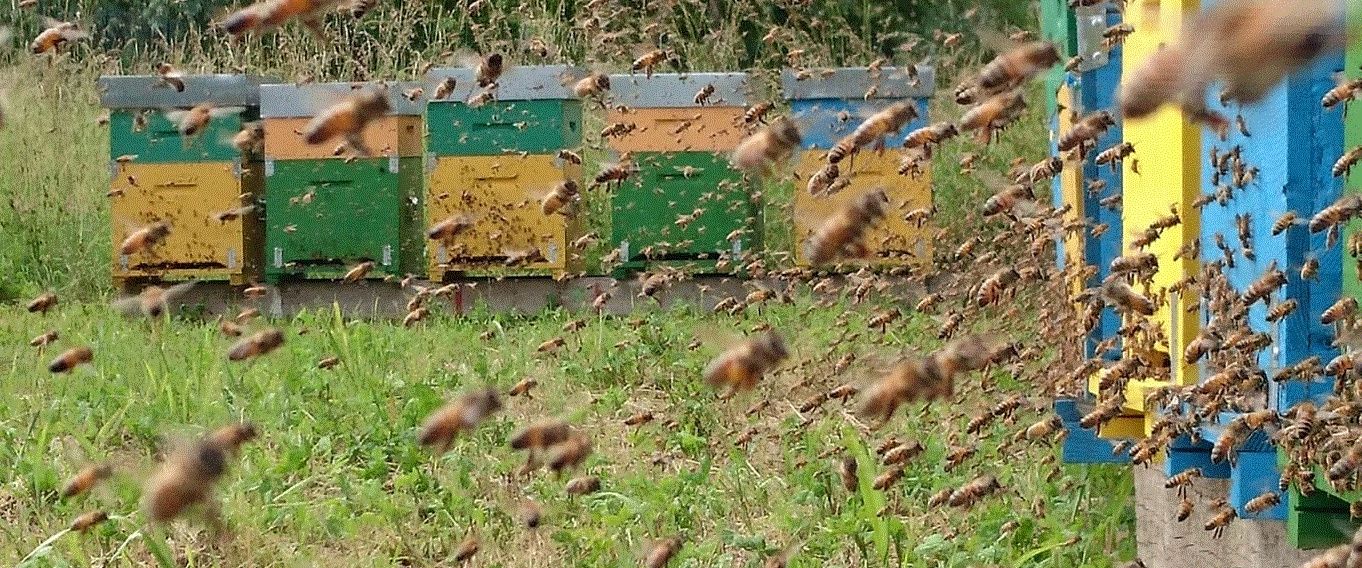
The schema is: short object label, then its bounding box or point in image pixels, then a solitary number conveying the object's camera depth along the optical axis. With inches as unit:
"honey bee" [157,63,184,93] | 209.6
